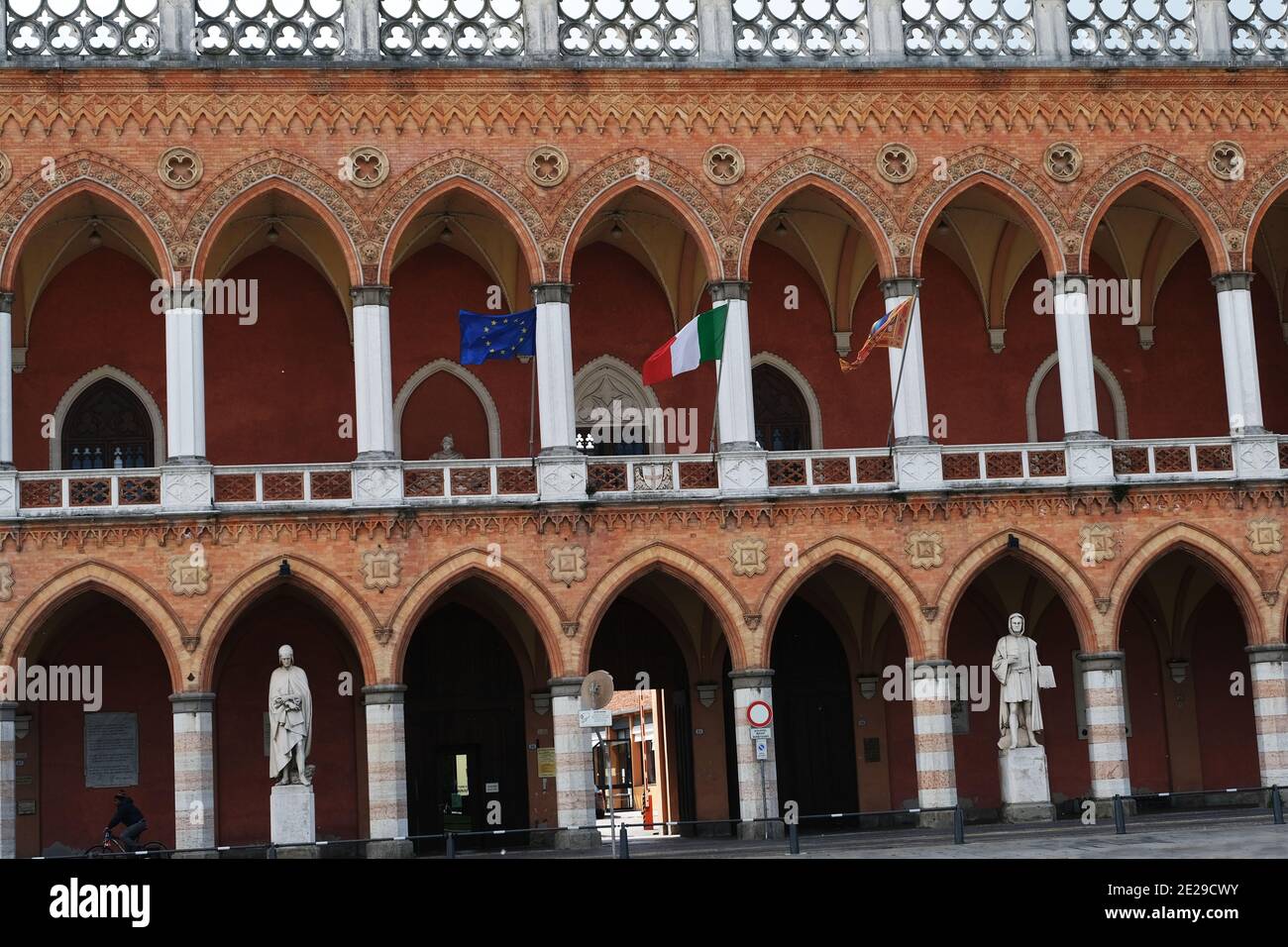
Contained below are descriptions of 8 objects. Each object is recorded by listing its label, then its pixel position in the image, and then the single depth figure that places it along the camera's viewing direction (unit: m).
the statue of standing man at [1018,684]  23.94
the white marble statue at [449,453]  25.81
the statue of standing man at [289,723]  22.72
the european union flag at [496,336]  23.80
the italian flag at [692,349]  23.91
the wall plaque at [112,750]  25.59
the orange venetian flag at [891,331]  23.88
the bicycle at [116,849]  22.35
